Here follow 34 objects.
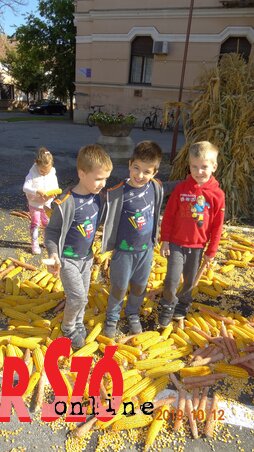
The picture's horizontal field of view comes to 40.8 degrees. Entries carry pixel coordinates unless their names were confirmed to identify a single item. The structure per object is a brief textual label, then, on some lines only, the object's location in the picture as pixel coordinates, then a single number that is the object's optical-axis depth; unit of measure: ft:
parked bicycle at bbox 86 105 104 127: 85.63
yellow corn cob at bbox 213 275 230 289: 16.12
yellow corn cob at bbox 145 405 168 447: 8.54
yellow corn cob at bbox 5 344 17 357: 10.78
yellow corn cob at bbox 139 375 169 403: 9.66
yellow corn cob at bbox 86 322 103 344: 11.71
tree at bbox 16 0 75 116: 105.91
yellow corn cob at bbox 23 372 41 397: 9.70
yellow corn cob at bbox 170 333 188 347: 11.96
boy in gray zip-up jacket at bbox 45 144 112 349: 9.69
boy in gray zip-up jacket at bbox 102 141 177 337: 10.27
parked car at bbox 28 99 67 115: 140.56
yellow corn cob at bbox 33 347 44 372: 10.44
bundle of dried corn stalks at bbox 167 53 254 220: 23.57
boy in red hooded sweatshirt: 11.52
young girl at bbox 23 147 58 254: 15.67
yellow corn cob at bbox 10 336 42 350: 11.23
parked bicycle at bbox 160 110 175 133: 75.95
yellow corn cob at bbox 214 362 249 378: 10.80
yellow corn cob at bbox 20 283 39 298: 14.42
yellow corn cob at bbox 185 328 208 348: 12.11
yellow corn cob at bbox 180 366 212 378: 10.66
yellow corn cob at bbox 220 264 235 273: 17.60
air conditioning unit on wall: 77.87
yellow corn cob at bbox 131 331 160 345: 11.76
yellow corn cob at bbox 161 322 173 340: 12.32
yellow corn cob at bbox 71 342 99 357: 10.95
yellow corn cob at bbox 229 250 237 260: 19.09
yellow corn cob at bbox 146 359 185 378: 10.55
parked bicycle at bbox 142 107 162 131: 81.56
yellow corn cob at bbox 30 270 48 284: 15.44
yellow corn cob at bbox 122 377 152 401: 9.61
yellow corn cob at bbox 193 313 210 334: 12.84
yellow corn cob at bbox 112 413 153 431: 8.79
